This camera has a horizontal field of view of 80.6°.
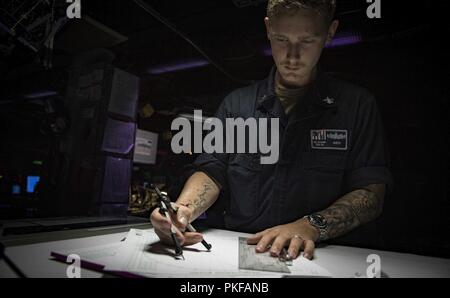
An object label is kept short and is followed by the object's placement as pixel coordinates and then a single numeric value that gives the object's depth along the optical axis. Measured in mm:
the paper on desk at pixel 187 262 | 594
